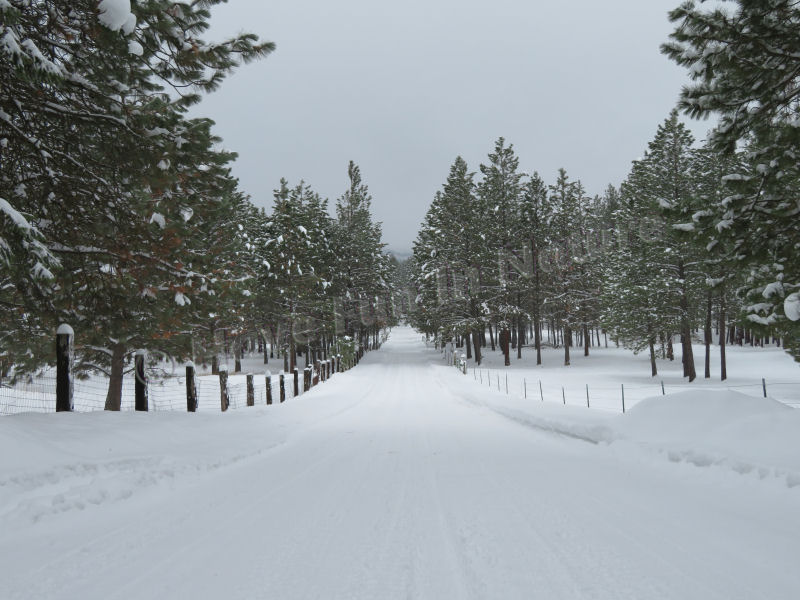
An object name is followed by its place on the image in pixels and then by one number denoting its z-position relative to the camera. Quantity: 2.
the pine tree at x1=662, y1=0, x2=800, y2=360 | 6.22
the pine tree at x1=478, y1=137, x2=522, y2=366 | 38.16
